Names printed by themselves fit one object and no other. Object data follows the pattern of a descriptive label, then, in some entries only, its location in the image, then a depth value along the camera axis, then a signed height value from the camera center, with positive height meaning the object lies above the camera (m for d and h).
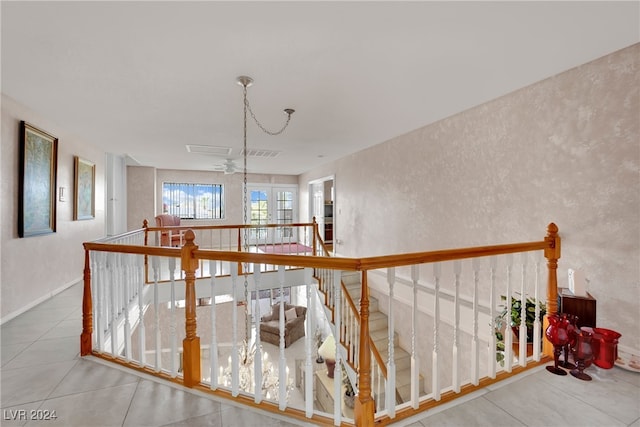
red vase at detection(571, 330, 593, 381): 1.99 -0.97
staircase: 3.99 -2.11
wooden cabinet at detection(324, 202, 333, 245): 8.34 -0.26
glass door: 9.24 +0.25
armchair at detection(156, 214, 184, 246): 6.77 -0.35
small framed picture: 4.38 +0.35
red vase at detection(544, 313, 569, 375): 2.02 -0.88
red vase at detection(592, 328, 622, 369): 2.03 -0.95
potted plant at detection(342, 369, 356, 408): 4.19 -2.74
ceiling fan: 5.77 +0.94
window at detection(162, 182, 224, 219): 8.29 +0.35
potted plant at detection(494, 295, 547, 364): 2.38 -0.90
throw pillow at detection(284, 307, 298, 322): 6.82 -2.45
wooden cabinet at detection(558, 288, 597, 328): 2.21 -0.73
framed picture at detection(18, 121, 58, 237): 3.15 +0.35
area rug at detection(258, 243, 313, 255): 7.52 -1.01
